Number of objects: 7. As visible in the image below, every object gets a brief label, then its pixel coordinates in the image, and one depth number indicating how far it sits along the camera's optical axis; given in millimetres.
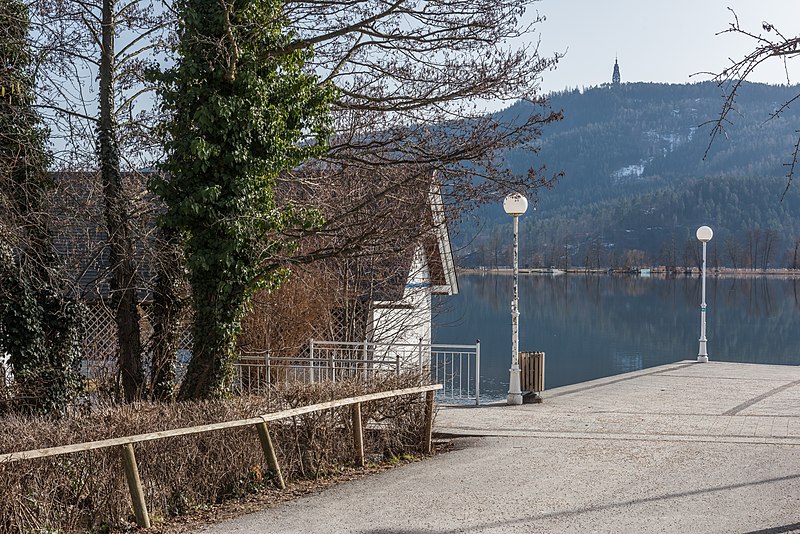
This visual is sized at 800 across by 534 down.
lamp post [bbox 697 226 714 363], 26562
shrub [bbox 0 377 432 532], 7613
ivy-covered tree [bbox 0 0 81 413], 11852
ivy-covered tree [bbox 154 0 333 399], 12008
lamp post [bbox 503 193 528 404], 16234
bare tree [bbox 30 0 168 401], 12758
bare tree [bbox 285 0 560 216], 12820
